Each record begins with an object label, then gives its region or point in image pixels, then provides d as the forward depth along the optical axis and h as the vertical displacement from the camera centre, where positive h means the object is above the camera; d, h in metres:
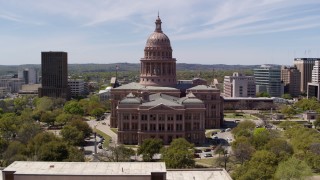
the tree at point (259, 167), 69.94 -16.91
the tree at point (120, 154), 89.94 -17.81
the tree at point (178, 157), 82.44 -17.09
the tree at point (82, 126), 122.76 -16.45
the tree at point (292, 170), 68.50 -16.17
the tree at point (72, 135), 111.75 -17.16
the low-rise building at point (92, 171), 51.49 -12.41
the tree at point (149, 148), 94.19 -17.37
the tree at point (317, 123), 148.62 -18.62
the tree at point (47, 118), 152.75 -17.50
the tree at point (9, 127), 117.68 -16.54
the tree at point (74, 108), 173.38 -16.28
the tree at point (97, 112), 176.88 -17.90
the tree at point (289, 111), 185.00 -18.49
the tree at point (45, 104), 189.71 -16.23
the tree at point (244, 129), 117.19 -17.08
